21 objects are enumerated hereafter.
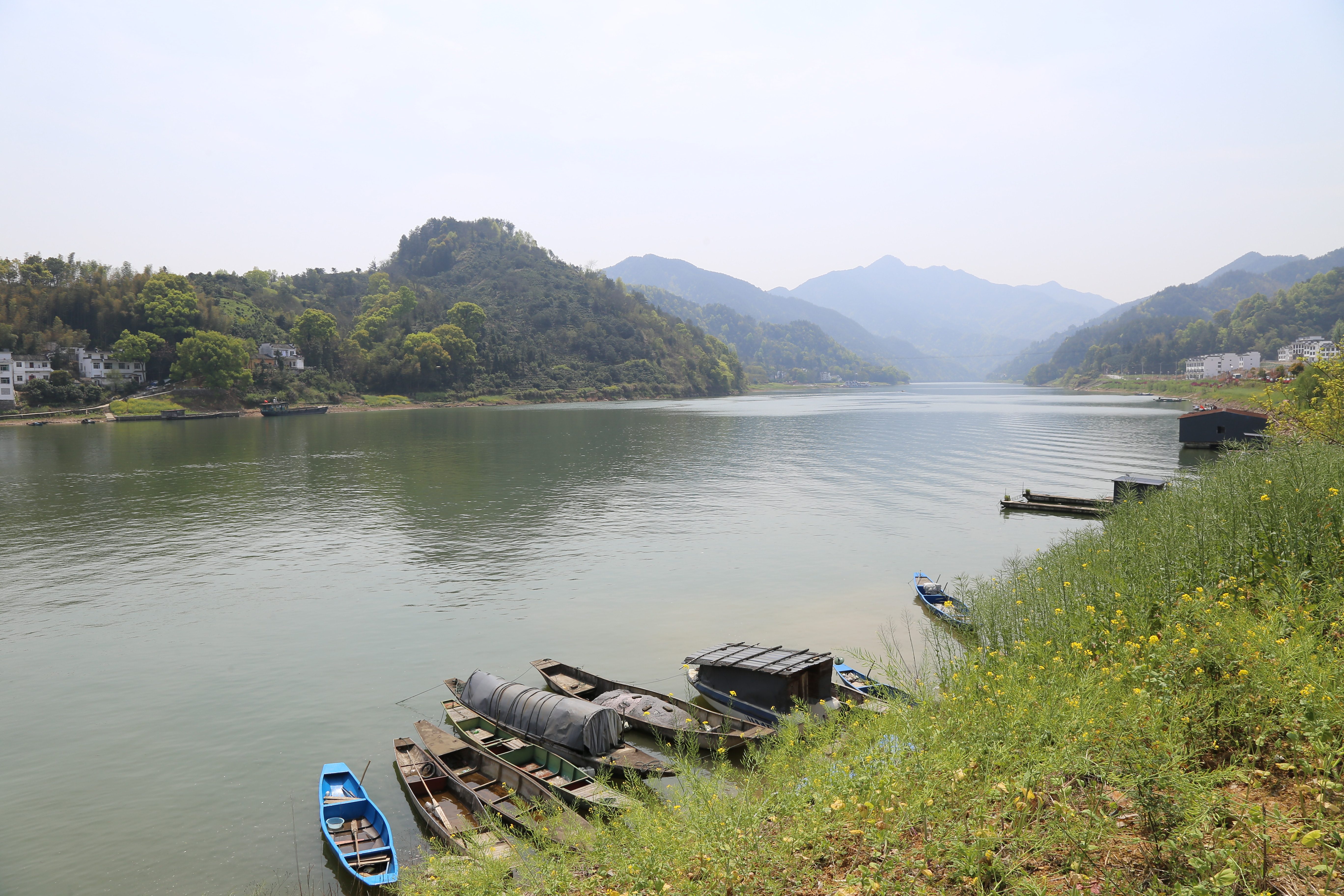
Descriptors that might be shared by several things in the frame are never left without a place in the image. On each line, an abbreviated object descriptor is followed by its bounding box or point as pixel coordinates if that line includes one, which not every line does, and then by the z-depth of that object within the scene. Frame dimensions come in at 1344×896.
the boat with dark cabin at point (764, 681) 19.48
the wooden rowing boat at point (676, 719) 18.25
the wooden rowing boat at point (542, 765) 15.45
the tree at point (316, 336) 192.38
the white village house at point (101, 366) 154.12
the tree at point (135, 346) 156.88
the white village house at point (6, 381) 137.88
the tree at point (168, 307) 165.62
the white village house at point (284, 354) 183.12
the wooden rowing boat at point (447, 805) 14.37
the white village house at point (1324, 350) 159.15
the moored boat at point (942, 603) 27.47
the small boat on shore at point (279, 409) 160.38
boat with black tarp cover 17.91
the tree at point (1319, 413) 40.91
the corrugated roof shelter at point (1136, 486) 45.19
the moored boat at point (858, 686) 19.19
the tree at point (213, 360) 156.12
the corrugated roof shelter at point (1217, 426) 74.38
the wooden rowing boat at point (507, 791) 14.42
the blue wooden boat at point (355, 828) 14.41
